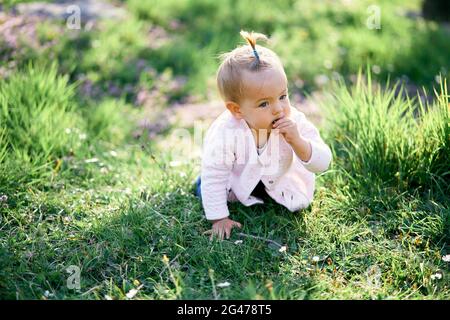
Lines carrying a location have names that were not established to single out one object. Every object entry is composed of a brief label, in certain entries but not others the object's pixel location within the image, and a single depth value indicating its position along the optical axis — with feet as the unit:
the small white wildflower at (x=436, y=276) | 8.00
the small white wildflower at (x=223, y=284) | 7.86
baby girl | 8.44
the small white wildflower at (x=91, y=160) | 11.28
